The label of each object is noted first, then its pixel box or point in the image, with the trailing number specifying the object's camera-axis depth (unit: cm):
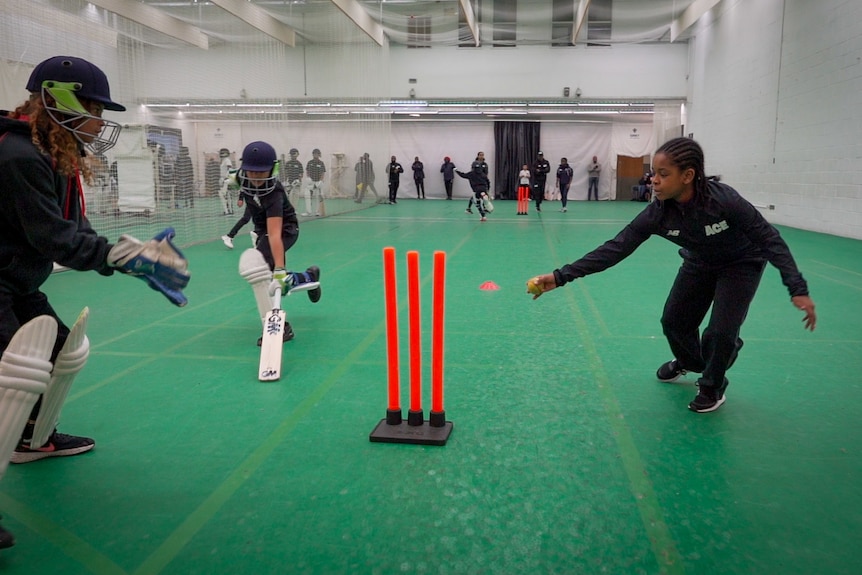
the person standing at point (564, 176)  2258
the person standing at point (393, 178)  2558
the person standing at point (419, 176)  2862
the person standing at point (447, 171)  2802
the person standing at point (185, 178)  1332
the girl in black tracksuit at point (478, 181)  1717
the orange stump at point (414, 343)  322
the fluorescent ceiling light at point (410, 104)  2741
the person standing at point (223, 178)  1486
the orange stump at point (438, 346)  308
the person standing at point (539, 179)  2152
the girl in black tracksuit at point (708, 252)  344
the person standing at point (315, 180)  1720
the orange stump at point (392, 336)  321
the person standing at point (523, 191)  1997
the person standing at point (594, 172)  2811
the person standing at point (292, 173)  1606
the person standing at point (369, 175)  2155
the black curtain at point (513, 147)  2852
